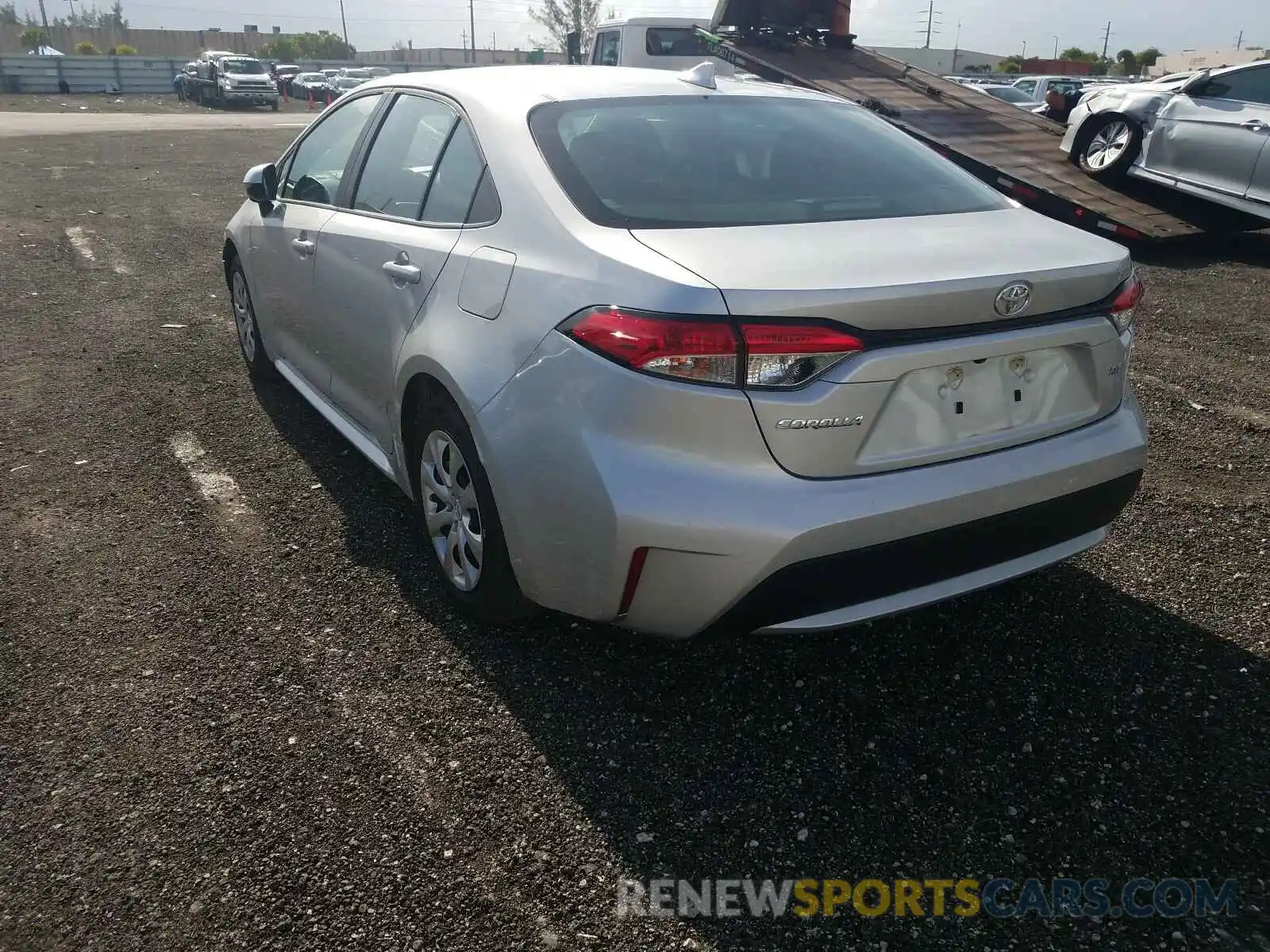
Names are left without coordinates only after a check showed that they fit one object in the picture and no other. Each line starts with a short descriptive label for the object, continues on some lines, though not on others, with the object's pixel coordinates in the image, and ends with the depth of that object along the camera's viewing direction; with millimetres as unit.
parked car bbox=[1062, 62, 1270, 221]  8359
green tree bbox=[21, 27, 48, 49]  77625
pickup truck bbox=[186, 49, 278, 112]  38531
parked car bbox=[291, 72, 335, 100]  43812
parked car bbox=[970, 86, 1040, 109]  23875
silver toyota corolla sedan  2244
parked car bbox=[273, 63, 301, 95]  48781
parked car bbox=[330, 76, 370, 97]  40531
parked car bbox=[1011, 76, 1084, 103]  25250
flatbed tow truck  8719
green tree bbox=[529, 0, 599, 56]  61188
